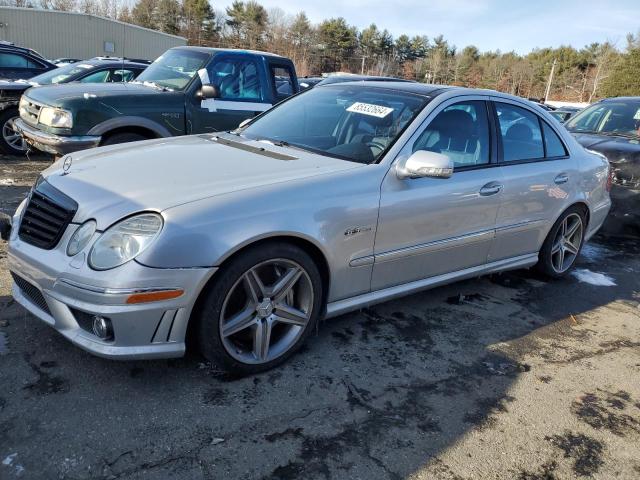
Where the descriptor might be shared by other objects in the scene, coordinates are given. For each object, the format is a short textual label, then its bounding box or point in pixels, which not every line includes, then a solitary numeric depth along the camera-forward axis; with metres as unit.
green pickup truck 5.80
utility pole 61.60
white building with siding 38.66
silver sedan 2.44
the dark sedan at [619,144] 6.13
